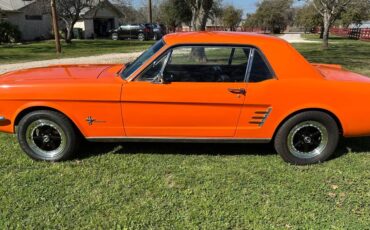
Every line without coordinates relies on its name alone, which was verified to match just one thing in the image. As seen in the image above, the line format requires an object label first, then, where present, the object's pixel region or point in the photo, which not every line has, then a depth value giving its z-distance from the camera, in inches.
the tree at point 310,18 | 1868.8
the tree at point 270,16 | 2577.3
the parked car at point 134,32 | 1331.2
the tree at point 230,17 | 2679.6
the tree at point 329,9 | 852.0
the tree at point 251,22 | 2731.3
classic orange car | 166.6
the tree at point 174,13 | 1855.3
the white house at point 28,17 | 1240.8
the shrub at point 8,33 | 1130.0
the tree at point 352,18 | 1759.7
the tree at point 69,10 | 1146.0
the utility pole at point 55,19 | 718.5
